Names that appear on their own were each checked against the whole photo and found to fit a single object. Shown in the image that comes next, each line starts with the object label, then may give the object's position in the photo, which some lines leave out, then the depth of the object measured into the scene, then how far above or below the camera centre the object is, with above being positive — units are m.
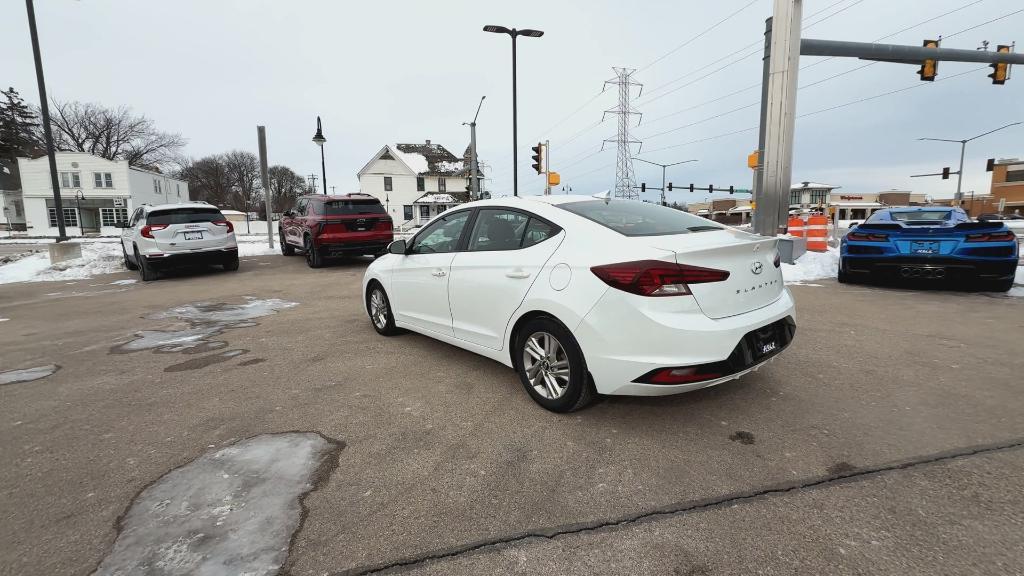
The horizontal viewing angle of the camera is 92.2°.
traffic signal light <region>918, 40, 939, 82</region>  14.85 +4.50
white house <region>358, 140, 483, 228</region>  49.12 +4.04
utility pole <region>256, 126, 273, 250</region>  17.72 +2.12
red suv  11.95 -0.07
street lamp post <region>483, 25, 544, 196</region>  18.22 +4.25
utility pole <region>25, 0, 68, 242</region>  13.77 +3.32
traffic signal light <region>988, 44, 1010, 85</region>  15.54 +4.55
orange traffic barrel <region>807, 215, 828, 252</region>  12.87 -0.43
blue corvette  7.03 -0.44
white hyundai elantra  2.82 -0.48
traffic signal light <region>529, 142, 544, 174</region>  20.75 +2.70
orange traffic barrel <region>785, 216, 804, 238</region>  14.63 -0.25
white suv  10.52 -0.24
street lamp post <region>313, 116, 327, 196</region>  23.00 +4.02
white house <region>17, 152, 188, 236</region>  44.59 +3.14
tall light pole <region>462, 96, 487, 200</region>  22.00 +2.59
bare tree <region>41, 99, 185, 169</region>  53.94 +10.31
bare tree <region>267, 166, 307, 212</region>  78.25 +6.31
